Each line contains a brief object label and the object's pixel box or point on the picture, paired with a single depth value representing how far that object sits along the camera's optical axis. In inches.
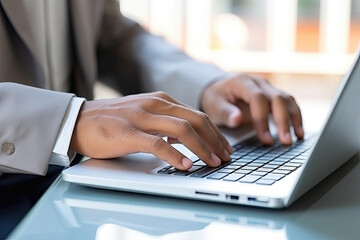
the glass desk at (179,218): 30.4
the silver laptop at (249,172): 32.0
